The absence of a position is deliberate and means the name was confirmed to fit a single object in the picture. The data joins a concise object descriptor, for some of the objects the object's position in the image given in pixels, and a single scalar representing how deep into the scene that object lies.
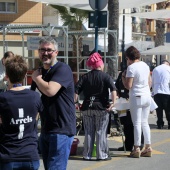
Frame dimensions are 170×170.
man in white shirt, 13.71
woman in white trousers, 9.41
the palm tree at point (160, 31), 37.81
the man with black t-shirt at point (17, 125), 4.80
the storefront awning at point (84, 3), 16.09
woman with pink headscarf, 9.01
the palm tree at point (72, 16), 29.83
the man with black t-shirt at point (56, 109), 5.68
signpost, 12.56
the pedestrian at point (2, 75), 10.41
